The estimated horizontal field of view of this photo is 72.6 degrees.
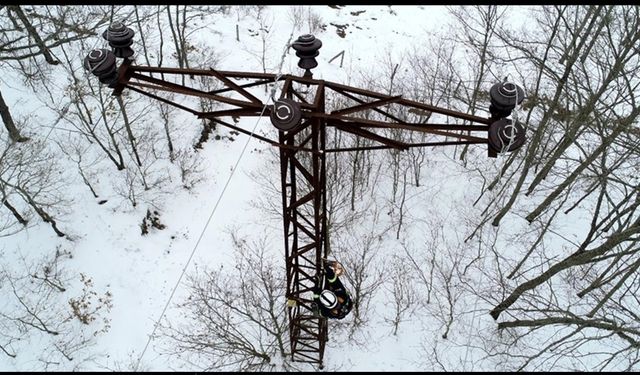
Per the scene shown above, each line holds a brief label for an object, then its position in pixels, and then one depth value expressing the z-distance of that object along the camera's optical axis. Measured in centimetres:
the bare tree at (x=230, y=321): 1434
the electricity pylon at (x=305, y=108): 654
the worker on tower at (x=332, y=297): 975
